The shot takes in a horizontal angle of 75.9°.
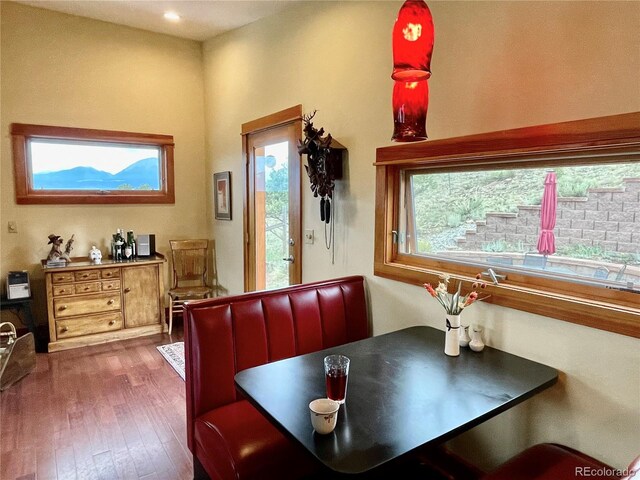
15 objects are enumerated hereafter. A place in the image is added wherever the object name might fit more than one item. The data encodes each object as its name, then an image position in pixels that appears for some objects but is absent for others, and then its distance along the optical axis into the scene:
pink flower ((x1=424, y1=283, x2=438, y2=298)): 1.97
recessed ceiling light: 3.84
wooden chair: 4.43
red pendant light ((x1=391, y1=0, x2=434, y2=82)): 1.43
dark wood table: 1.21
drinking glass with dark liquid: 1.39
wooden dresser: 3.81
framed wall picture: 4.39
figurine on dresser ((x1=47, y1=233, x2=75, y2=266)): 3.85
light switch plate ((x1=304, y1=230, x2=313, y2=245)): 3.21
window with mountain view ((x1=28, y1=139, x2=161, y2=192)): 4.07
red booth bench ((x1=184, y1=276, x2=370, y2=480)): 1.71
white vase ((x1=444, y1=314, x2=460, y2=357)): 1.86
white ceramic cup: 1.22
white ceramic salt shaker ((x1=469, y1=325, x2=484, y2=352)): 1.91
